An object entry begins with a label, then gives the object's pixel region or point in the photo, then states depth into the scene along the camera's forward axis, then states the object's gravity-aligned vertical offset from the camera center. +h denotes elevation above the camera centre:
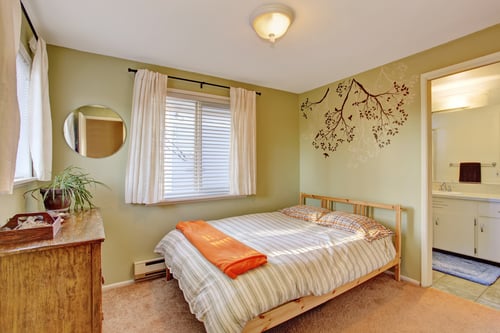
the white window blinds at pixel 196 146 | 2.95 +0.28
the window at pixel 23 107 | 1.83 +0.48
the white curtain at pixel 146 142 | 2.64 +0.29
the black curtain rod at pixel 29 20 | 1.83 +1.19
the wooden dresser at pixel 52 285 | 1.04 -0.54
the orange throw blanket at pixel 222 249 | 1.67 -0.67
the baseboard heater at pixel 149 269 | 2.71 -1.17
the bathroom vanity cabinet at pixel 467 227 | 3.06 -0.82
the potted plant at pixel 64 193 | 1.78 -0.20
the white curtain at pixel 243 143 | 3.29 +0.35
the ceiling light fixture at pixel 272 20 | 1.82 +1.16
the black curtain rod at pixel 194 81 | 2.68 +1.11
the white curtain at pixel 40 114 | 1.90 +0.43
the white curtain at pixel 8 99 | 1.05 +0.31
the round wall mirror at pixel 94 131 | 2.49 +0.40
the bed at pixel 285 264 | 1.53 -0.78
